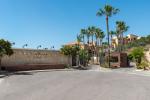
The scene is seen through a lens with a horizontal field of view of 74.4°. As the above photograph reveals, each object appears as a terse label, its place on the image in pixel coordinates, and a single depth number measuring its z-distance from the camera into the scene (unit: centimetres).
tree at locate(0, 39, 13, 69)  1654
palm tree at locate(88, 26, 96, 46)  3100
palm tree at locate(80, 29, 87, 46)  3318
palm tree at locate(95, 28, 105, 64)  3027
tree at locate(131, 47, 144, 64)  1932
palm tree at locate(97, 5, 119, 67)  2252
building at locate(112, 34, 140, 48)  5241
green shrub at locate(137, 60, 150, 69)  1751
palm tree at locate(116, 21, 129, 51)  2867
